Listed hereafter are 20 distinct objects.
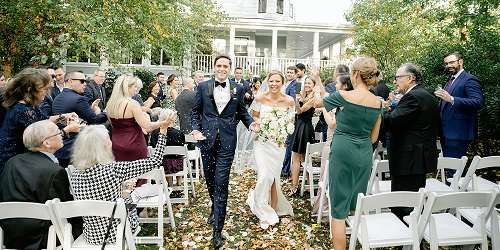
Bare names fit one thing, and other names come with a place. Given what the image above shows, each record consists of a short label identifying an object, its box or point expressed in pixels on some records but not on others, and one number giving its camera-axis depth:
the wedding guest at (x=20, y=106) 4.03
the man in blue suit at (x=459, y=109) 5.61
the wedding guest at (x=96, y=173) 3.36
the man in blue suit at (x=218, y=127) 4.64
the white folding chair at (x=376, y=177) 4.79
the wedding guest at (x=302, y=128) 6.52
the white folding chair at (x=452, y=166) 4.59
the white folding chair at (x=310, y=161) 6.11
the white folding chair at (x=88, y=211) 2.98
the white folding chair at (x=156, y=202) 4.57
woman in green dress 3.65
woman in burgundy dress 4.70
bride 5.38
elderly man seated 3.20
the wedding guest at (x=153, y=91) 8.74
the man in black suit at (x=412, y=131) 4.09
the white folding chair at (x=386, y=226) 3.20
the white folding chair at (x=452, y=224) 3.19
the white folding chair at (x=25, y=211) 2.91
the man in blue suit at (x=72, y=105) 5.08
